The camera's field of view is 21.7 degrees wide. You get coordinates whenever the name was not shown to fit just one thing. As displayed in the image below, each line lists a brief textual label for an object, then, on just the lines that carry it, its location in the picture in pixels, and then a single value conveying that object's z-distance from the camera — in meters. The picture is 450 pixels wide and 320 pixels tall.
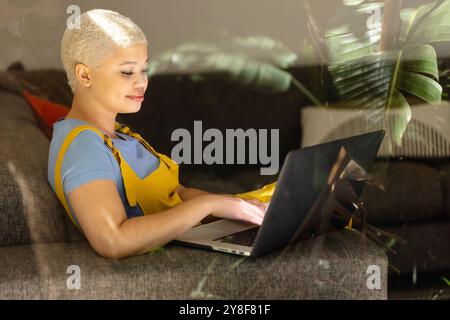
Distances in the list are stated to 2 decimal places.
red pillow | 2.94
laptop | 2.25
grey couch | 2.27
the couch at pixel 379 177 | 3.20
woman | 2.33
